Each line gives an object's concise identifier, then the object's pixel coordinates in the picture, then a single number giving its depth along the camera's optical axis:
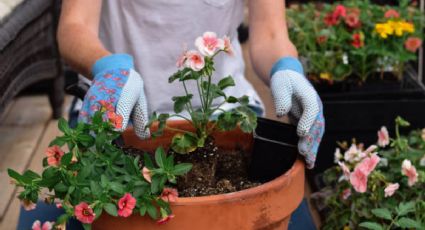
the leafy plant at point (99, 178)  1.27
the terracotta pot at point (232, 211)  1.31
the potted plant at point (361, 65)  2.31
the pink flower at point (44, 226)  1.50
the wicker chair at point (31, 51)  1.99
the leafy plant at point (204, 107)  1.37
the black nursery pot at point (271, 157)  1.45
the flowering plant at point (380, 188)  1.70
